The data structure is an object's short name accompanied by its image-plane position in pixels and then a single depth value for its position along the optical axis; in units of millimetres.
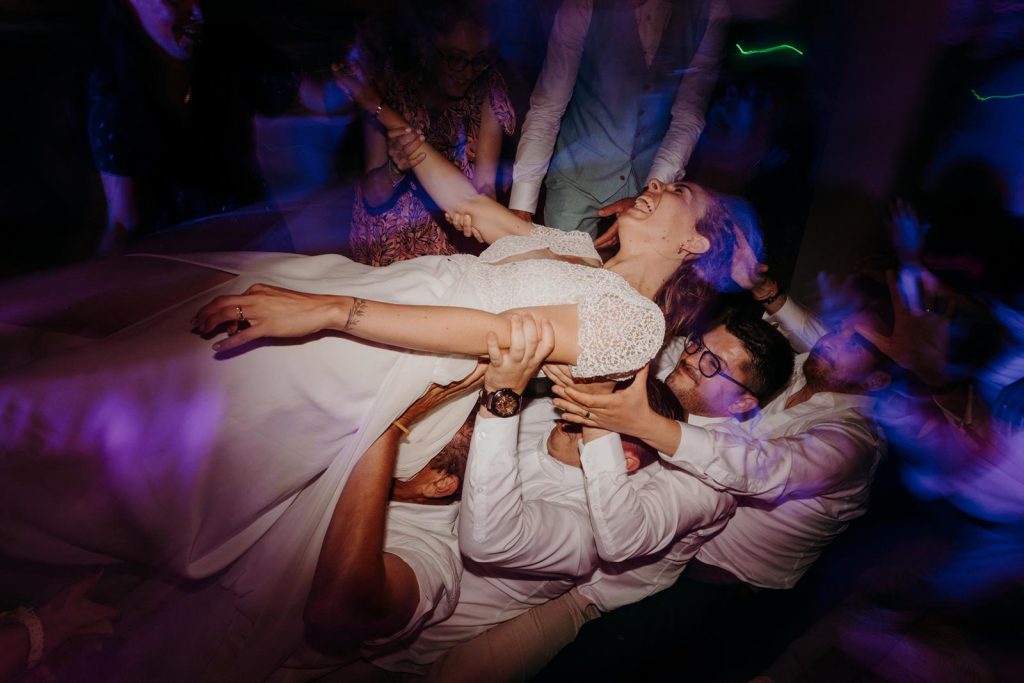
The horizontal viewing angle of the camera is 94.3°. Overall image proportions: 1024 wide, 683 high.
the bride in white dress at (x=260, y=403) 1063
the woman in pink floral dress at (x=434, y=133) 2086
